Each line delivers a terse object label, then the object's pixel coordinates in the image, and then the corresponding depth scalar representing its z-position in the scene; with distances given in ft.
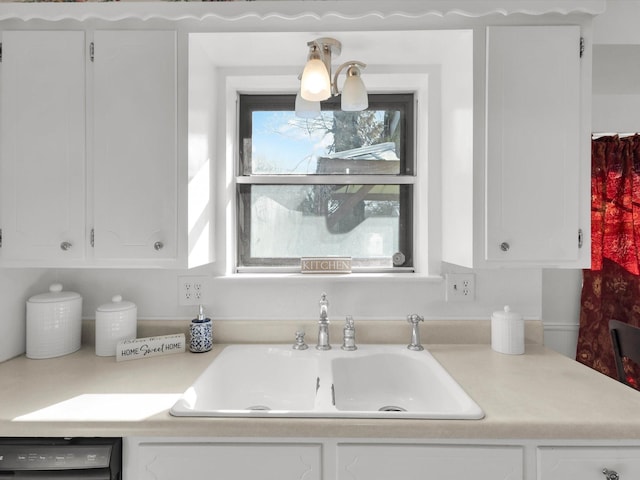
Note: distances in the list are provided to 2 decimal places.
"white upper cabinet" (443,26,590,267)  4.12
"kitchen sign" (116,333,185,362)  4.53
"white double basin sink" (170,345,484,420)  4.35
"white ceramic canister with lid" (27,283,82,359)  4.59
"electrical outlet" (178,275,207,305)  5.23
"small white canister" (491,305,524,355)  4.69
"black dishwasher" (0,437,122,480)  3.09
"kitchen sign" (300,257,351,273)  5.44
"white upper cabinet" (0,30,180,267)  4.16
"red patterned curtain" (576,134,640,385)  5.62
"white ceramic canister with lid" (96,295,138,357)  4.68
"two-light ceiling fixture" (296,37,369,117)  3.91
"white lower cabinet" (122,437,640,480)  3.13
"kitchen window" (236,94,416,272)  5.80
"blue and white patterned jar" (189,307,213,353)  4.78
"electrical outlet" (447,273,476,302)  5.21
